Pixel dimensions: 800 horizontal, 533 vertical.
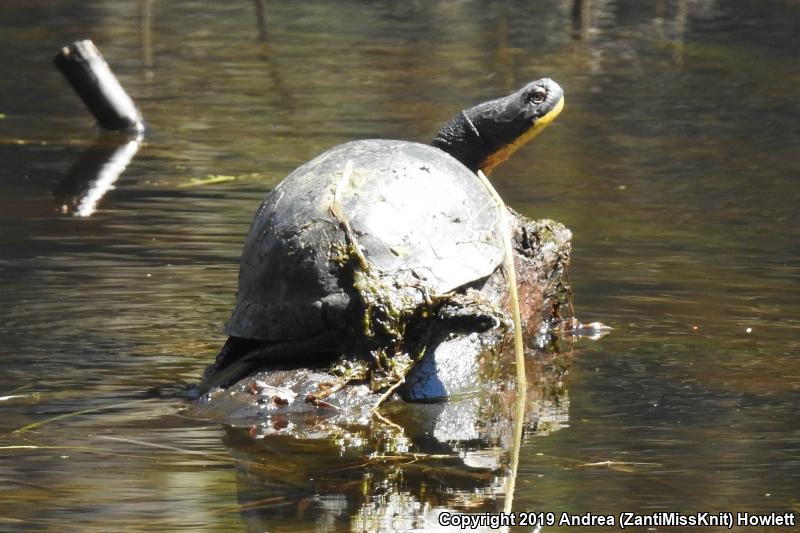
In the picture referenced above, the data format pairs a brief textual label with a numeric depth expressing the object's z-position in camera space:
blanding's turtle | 10.57
